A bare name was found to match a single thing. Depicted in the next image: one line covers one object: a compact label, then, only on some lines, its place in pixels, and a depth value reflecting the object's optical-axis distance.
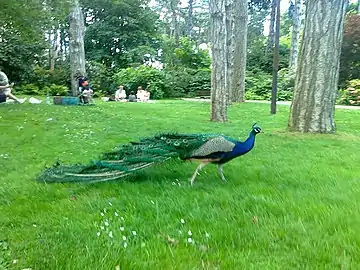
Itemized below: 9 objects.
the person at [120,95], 23.02
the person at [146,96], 23.22
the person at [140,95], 23.15
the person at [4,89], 15.19
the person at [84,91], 16.45
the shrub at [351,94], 20.49
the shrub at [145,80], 26.27
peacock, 4.37
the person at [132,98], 22.83
